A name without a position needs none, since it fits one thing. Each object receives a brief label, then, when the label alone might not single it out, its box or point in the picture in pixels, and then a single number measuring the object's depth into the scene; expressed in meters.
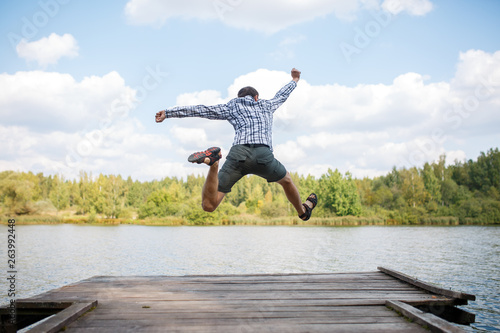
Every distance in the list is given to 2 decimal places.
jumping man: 4.50
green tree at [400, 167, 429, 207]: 64.38
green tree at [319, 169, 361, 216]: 65.50
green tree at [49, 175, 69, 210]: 84.75
